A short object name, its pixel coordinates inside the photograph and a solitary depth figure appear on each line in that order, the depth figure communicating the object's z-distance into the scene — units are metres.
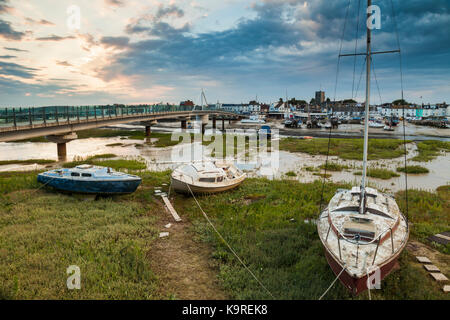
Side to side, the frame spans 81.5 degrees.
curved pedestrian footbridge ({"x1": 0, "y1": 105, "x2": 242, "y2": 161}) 24.81
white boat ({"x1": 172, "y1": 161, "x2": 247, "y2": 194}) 16.58
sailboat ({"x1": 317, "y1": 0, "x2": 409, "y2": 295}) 7.14
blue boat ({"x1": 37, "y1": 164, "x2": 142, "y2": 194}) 16.02
